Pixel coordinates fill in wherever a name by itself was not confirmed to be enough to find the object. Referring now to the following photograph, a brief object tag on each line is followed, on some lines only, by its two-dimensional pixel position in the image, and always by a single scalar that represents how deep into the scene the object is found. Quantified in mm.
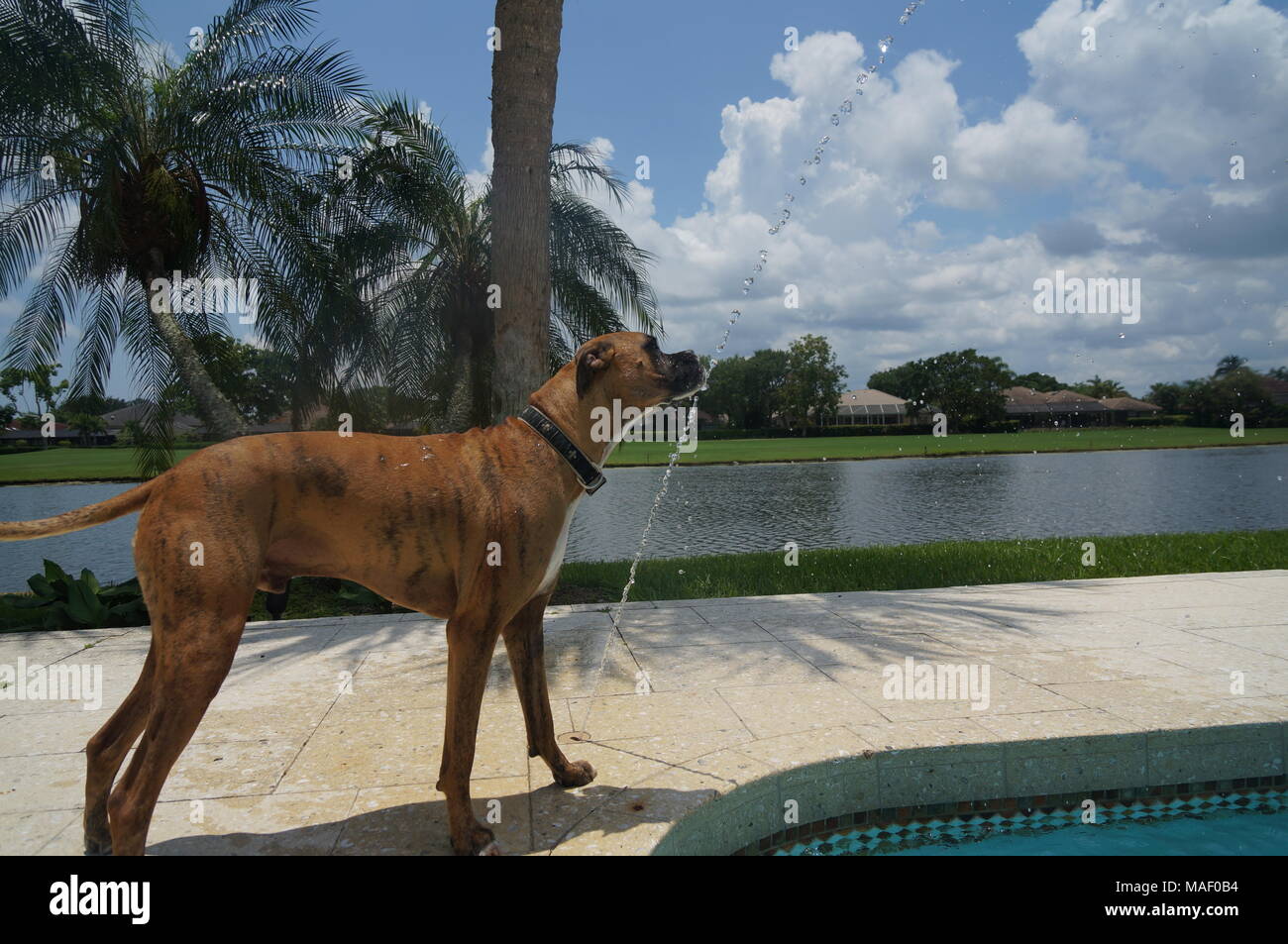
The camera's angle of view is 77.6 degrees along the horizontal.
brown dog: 2611
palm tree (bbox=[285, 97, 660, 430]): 12227
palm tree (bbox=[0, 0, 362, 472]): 10094
